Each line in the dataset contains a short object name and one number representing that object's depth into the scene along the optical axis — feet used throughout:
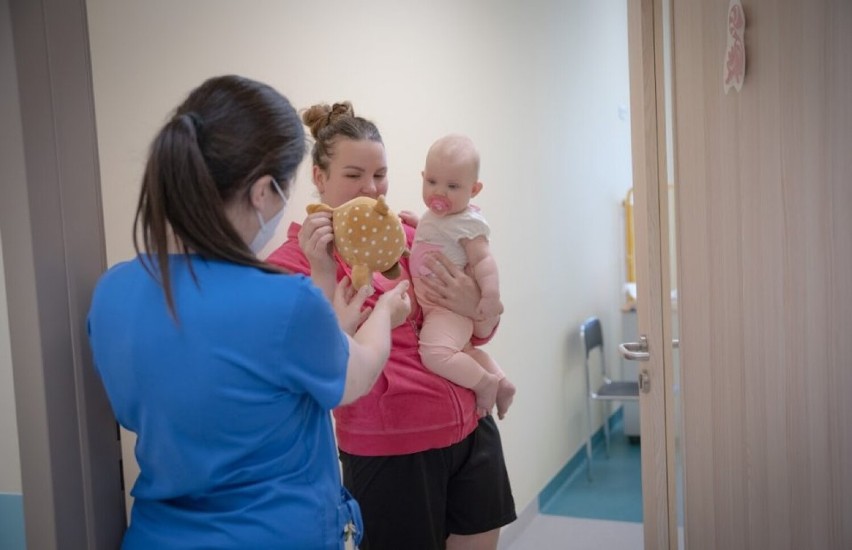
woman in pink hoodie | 5.05
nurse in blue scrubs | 3.17
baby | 5.17
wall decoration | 5.15
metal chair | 13.28
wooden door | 4.38
